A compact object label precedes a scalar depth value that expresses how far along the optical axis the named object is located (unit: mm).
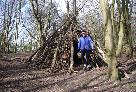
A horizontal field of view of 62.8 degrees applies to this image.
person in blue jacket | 5070
